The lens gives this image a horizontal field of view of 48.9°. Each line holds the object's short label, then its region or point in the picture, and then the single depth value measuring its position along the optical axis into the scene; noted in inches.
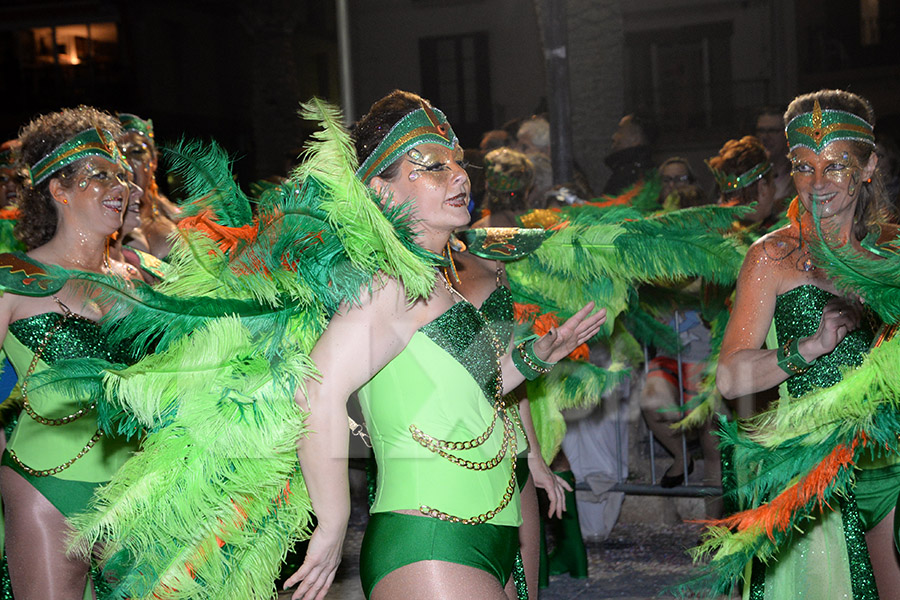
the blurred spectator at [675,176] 215.8
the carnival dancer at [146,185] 178.4
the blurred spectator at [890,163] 199.4
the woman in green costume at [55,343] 117.6
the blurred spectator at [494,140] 244.8
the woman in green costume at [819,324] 104.6
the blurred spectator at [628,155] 247.1
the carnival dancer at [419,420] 81.2
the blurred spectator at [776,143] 199.2
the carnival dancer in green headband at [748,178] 189.9
